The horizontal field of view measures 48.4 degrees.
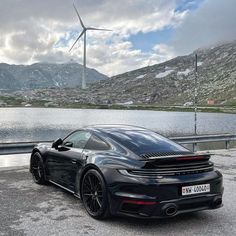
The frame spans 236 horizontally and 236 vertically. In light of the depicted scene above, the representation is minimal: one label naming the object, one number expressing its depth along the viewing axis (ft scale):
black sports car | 11.65
